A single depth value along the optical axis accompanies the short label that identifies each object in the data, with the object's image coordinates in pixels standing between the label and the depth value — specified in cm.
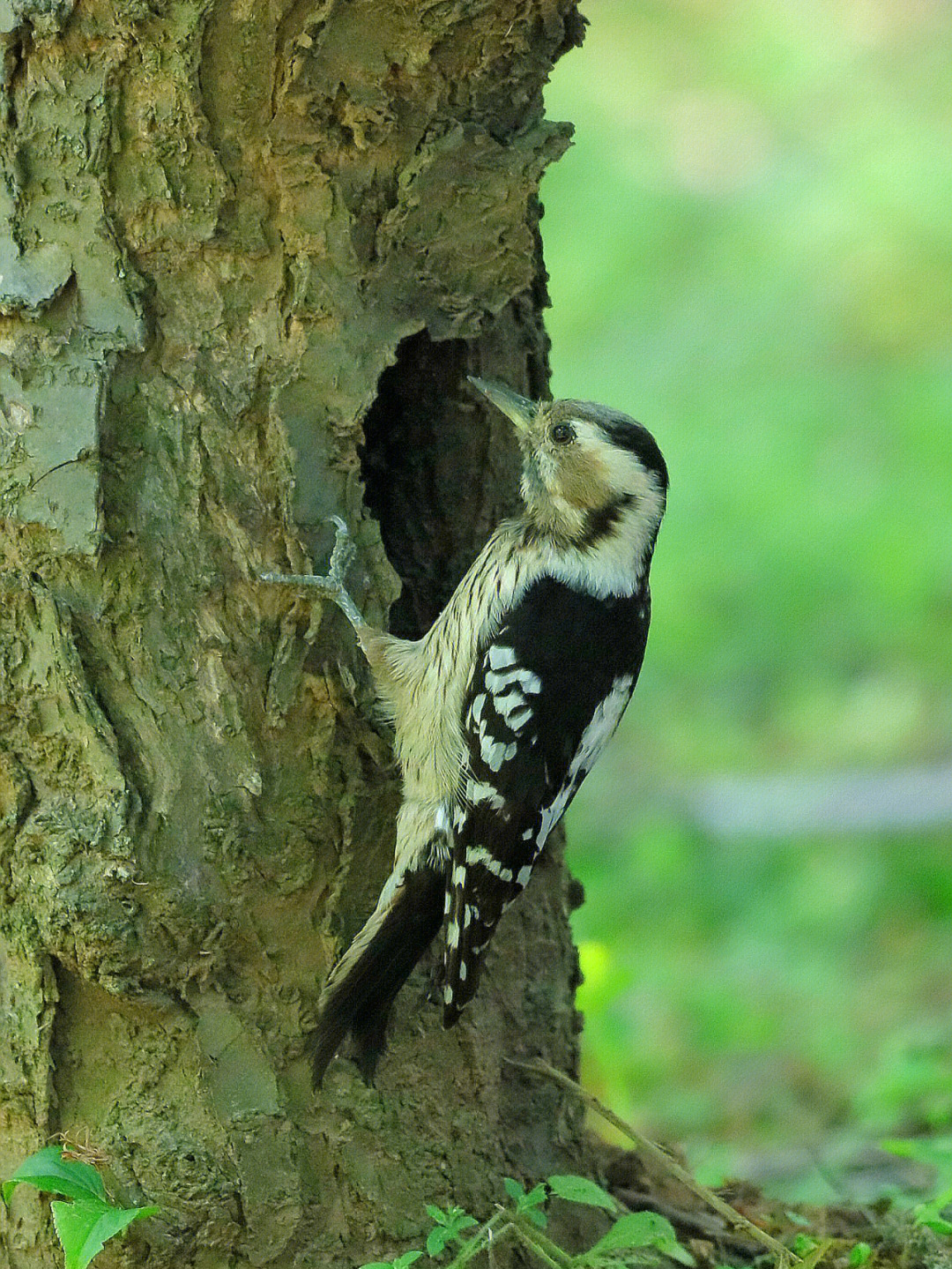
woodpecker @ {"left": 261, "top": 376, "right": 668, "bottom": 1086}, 574
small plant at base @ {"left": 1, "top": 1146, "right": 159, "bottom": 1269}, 497
